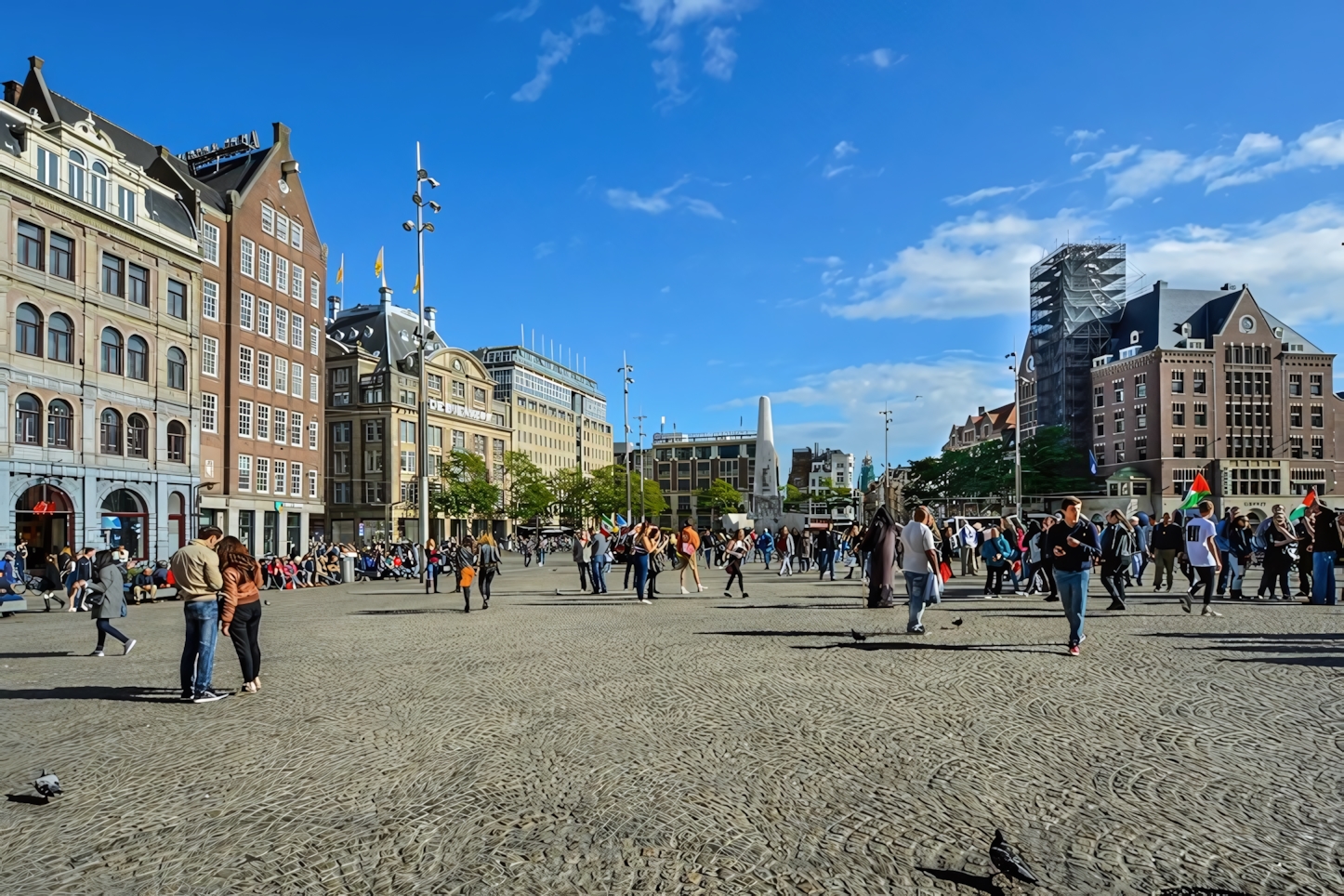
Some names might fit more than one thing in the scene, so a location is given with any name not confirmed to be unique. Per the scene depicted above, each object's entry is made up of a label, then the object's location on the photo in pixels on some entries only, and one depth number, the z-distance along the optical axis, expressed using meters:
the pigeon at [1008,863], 4.34
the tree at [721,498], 147.25
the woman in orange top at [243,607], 9.64
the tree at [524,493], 93.38
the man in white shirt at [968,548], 30.50
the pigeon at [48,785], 5.91
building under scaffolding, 87.88
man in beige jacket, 9.48
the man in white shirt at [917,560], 13.00
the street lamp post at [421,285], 33.69
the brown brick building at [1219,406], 81.81
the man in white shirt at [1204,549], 16.02
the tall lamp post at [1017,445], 62.85
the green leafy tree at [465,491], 81.25
